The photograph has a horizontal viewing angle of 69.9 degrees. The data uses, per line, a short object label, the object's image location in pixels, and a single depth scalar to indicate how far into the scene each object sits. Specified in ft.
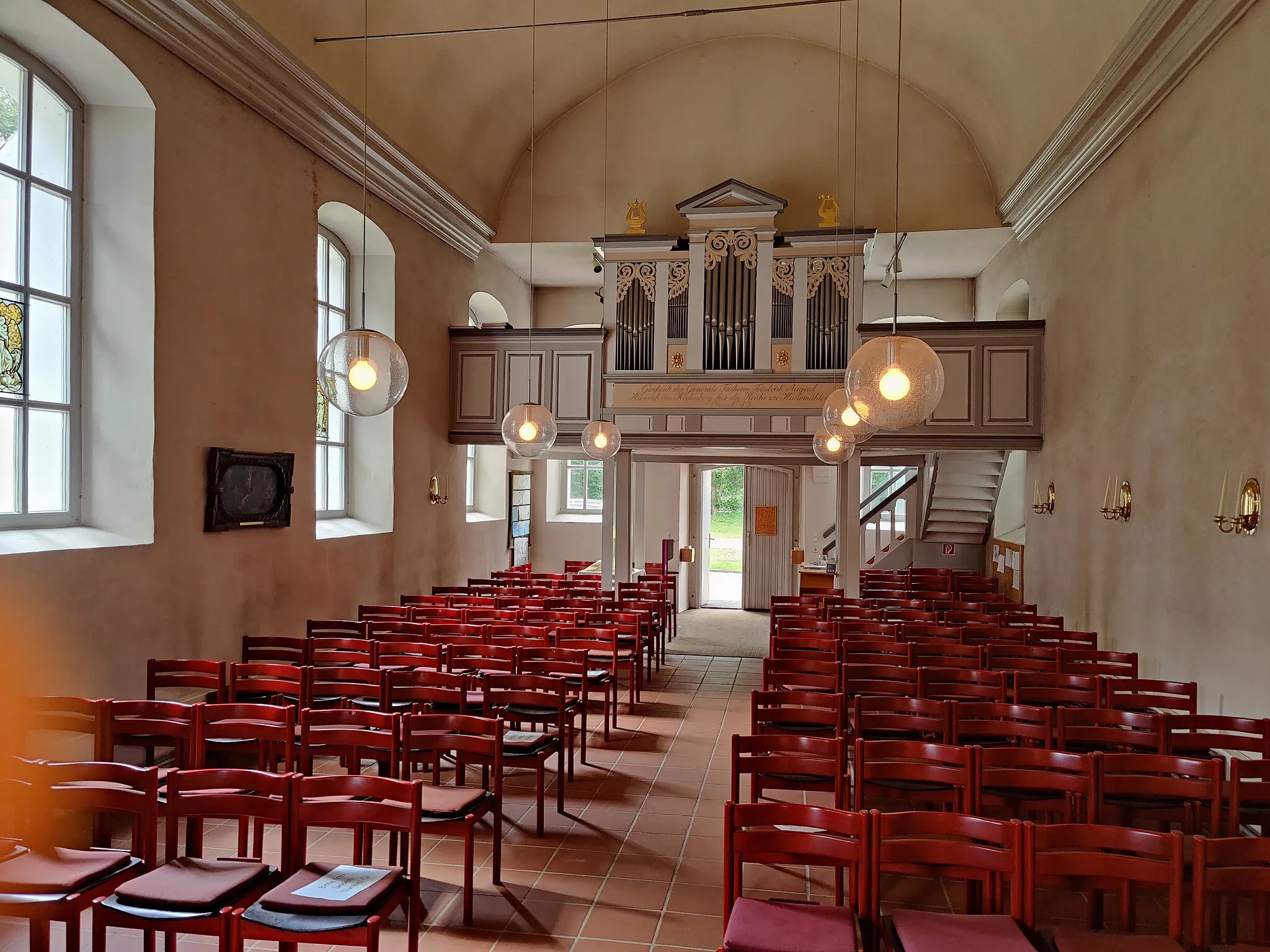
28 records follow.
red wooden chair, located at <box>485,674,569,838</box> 16.34
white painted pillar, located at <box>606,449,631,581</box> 39.91
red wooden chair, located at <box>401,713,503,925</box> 12.93
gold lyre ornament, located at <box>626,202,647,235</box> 39.55
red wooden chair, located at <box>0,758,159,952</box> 10.09
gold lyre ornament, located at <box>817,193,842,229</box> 37.86
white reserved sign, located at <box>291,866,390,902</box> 10.16
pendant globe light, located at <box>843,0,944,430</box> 14.24
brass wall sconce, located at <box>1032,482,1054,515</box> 34.06
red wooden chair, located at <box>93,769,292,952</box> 9.89
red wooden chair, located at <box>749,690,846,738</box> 17.42
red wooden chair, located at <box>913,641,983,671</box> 23.30
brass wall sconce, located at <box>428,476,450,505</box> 38.50
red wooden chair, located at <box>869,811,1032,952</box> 9.44
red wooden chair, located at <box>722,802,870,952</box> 9.44
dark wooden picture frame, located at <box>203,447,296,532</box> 23.99
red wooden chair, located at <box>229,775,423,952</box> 9.64
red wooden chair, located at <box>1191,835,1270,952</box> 9.50
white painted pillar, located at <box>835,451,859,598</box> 38.17
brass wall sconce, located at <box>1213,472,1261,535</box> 18.83
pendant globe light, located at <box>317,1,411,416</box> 17.54
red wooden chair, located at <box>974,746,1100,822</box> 12.60
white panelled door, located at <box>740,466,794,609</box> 54.80
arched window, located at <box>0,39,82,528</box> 19.80
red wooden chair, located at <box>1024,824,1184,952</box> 9.50
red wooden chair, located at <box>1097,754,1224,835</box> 12.34
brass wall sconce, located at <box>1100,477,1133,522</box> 26.19
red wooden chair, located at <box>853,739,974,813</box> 13.03
